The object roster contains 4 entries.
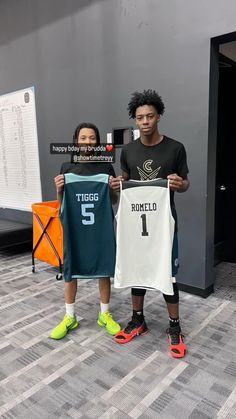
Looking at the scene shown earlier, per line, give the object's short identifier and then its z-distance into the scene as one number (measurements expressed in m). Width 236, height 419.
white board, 3.91
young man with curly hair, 1.75
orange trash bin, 2.95
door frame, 2.29
